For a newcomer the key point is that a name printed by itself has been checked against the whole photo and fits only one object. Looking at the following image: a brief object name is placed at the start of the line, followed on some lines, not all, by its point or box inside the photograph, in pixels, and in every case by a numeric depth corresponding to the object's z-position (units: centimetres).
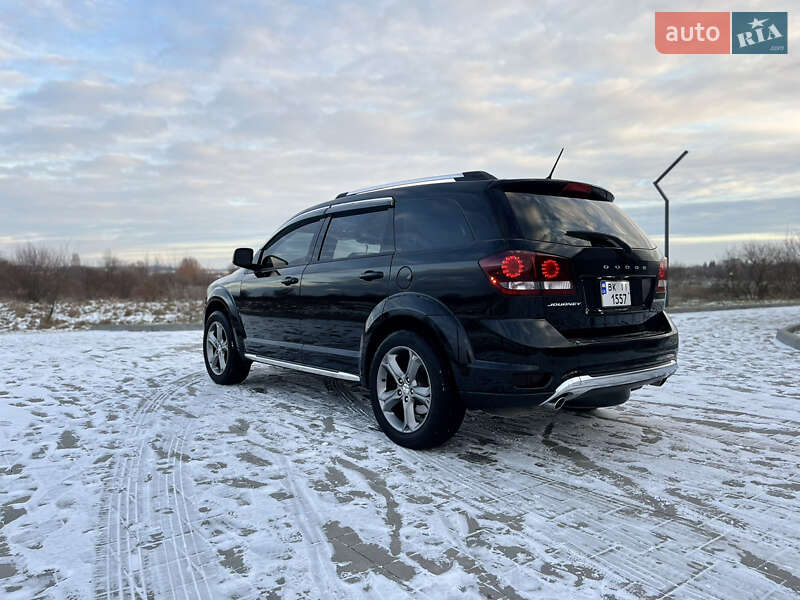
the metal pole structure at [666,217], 1647
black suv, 356
